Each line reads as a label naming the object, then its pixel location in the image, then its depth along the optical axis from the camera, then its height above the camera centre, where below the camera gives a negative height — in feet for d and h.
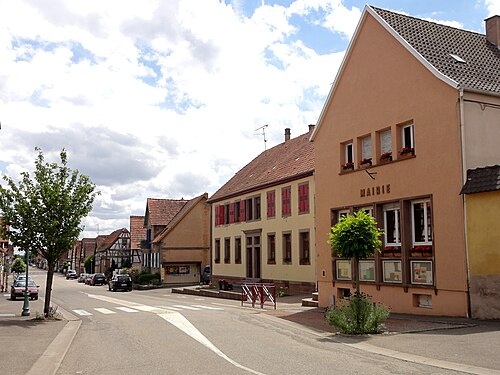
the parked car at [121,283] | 164.14 -5.71
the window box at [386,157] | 65.07 +12.06
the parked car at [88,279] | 231.22 -6.35
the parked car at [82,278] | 244.11 -6.29
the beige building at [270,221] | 105.70 +9.05
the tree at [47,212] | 66.04 +6.10
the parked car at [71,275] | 333.83 -6.80
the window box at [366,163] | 68.39 +12.01
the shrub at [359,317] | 47.03 -4.56
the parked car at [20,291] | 125.29 -6.06
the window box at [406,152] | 61.62 +11.97
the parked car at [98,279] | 220.45 -6.29
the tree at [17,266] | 290.76 -1.15
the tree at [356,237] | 50.11 +2.21
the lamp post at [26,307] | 73.51 -5.61
